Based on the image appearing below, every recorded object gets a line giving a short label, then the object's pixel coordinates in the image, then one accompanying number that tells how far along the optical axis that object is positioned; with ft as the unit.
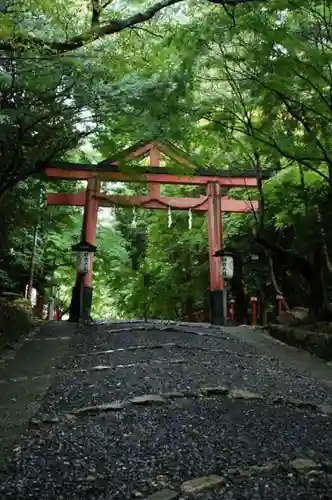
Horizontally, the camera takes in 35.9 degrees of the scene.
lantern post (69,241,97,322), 43.32
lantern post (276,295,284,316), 39.40
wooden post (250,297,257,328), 45.85
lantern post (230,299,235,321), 52.66
